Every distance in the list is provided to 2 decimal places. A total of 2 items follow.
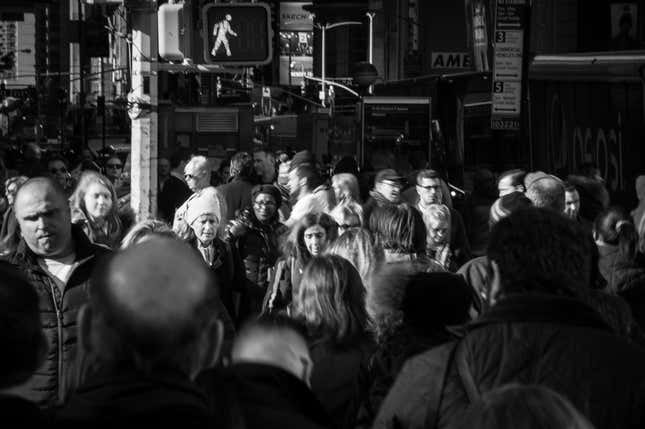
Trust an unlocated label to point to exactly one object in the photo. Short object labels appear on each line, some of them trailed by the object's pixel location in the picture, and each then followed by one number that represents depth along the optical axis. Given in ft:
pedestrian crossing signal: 69.38
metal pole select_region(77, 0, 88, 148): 192.08
